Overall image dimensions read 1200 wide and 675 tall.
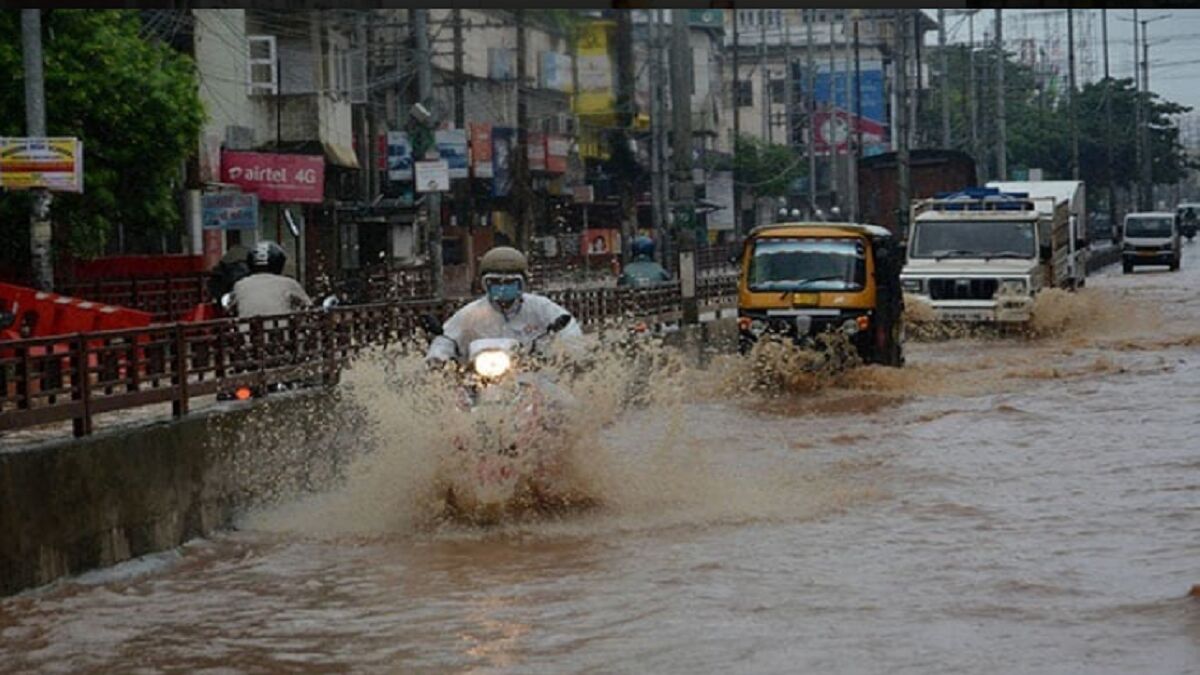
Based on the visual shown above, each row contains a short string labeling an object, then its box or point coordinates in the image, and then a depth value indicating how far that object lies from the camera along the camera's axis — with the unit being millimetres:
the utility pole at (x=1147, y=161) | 113062
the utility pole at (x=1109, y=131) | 108044
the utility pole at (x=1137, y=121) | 114438
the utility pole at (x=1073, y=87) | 85438
